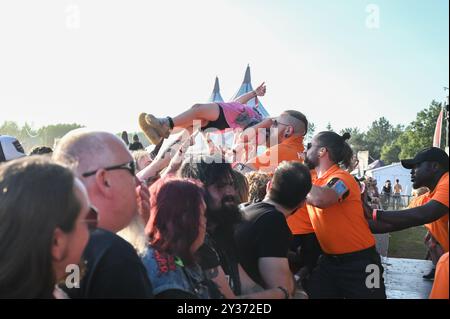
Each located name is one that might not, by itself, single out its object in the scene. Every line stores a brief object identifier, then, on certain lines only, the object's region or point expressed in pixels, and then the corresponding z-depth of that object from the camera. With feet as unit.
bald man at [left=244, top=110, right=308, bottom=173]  13.33
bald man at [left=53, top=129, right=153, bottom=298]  5.22
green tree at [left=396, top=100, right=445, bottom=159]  174.29
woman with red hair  6.35
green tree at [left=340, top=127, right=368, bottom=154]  320.13
